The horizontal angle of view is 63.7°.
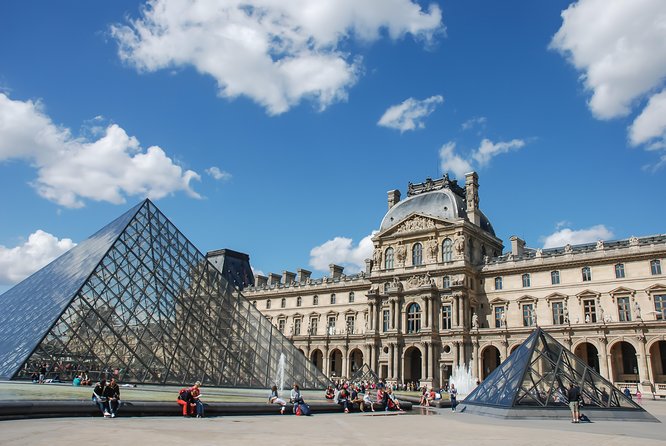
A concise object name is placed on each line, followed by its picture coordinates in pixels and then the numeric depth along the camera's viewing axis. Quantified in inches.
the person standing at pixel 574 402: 619.2
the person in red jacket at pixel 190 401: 550.3
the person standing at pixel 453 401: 935.7
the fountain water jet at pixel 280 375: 986.7
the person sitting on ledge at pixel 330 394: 842.0
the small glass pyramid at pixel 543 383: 689.6
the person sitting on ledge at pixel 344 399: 737.0
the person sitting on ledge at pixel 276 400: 643.3
